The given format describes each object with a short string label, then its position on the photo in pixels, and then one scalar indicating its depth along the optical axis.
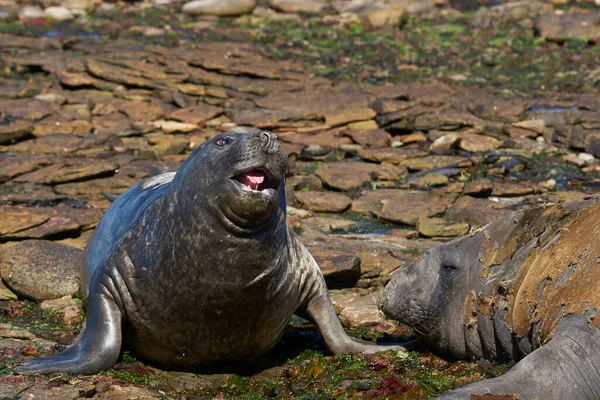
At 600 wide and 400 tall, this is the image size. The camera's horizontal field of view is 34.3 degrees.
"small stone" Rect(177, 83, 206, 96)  17.23
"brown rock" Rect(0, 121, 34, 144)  14.24
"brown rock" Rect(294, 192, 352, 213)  11.81
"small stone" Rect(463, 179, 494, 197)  12.09
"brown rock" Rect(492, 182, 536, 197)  12.16
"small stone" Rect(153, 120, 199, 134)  15.37
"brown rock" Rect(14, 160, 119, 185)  12.51
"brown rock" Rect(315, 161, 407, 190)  12.80
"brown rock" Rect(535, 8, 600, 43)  20.30
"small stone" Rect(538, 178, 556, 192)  12.49
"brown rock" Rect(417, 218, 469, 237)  10.61
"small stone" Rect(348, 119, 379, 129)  15.49
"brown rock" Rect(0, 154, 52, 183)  12.66
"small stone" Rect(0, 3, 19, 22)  22.95
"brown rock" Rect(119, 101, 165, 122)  16.02
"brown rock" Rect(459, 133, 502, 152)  14.31
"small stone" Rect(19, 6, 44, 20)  23.22
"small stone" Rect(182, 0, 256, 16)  23.30
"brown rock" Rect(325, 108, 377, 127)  15.61
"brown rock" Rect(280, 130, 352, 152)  14.76
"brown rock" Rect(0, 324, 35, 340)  7.36
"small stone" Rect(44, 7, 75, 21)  23.25
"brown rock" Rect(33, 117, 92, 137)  14.93
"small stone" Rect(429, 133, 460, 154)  14.33
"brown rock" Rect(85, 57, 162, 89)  17.47
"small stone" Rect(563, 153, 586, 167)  13.65
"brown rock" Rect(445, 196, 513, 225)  10.99
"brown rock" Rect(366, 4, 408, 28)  22.27
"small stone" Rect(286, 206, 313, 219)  11.42
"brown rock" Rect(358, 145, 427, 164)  13.88
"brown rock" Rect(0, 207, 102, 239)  9.98
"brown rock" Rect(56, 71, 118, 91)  17.44
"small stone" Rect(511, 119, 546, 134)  15.17
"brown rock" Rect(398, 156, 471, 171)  13.45
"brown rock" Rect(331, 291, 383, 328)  8.13
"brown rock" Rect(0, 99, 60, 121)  15.64
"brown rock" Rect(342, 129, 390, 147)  14.71
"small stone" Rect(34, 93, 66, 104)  16.62
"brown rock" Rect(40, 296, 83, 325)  7.95
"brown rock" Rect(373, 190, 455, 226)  11.29
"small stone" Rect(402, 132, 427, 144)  14.84
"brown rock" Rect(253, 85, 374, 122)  15.88
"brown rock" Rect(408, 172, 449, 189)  12.66
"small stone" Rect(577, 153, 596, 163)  13.77
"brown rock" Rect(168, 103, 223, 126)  15.69
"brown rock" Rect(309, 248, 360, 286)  8.74
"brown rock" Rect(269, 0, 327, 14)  23.78
